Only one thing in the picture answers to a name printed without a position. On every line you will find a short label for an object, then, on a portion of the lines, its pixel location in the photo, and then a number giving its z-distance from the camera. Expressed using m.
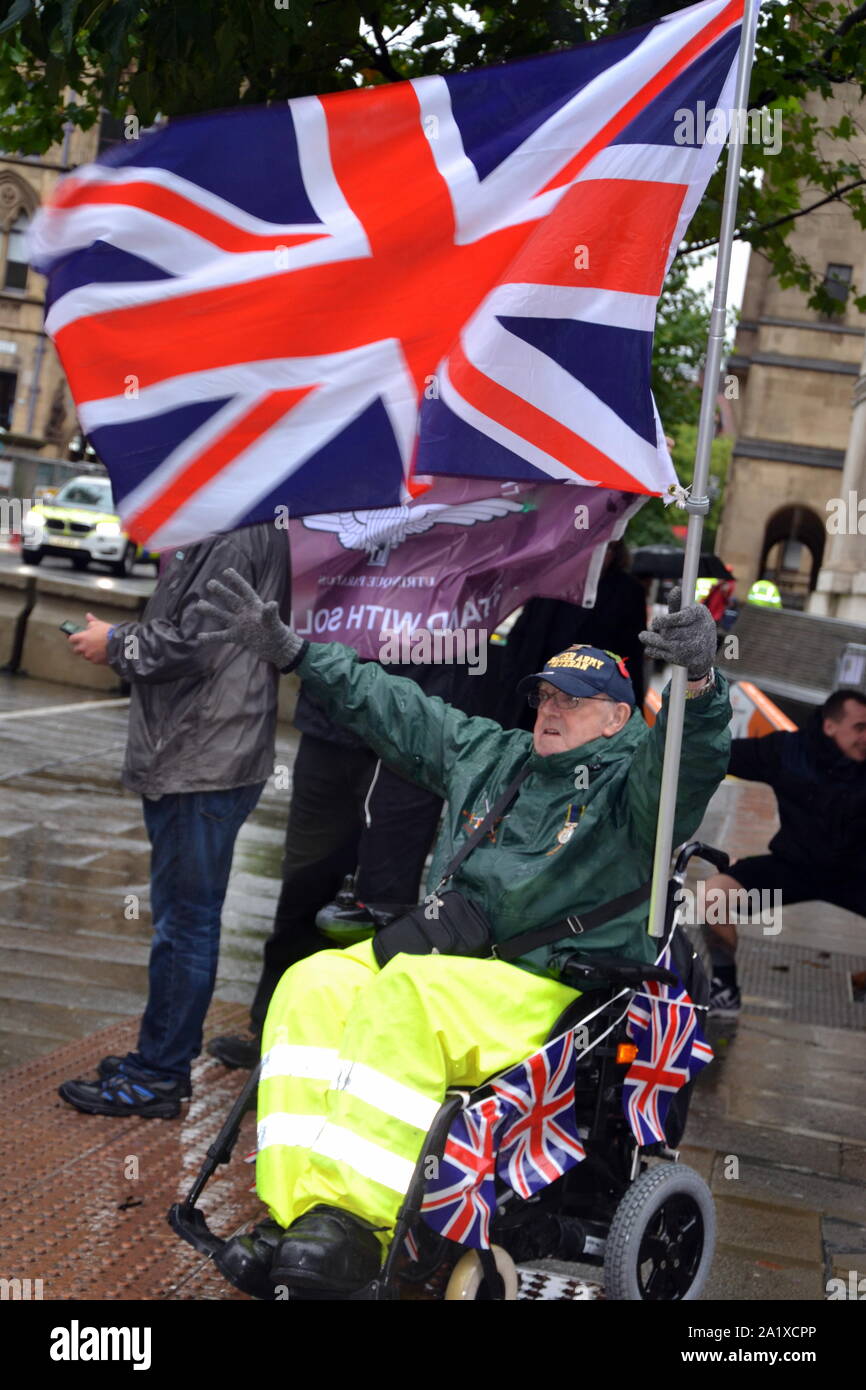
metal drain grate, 7.74
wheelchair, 3.67
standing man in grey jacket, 5.09
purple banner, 5.09
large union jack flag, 4.18
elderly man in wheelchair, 3.48
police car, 32.06
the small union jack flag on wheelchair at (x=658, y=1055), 4.06
